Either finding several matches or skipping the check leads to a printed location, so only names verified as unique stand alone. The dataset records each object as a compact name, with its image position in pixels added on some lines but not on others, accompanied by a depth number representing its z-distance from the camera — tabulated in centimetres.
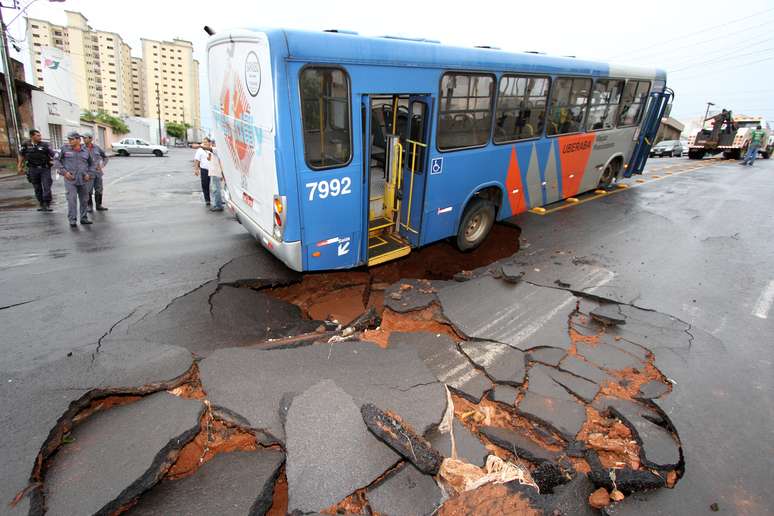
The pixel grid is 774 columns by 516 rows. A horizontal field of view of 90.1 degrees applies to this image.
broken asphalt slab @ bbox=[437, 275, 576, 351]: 425
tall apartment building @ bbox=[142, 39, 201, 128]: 8438
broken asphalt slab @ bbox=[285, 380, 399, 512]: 246
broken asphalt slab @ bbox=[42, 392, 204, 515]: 237
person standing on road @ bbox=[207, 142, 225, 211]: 868
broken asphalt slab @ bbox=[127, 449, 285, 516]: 239
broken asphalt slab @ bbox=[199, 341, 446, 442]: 305
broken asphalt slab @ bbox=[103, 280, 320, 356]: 407
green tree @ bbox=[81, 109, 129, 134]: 3749
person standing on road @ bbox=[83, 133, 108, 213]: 772
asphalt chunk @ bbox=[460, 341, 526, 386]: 362
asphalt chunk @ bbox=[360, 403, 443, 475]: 262
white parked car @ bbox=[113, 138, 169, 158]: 3077
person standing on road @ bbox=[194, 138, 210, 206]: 890
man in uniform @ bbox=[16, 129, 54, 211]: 851
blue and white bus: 418
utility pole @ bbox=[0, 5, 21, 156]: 1748
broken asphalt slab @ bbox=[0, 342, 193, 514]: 261
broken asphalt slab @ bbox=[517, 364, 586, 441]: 314
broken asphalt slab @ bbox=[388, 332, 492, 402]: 349
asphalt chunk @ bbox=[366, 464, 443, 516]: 241
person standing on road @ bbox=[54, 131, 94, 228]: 730
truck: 2005
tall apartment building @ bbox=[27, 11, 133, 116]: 6562
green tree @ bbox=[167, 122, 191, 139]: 6256
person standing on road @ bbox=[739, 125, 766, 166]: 1736
